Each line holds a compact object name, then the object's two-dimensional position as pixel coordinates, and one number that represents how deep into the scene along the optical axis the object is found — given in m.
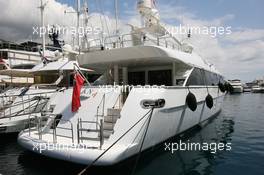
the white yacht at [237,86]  60.81
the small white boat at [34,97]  10.96
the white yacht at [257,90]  60.53
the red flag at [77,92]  7.66
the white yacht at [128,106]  6.34
